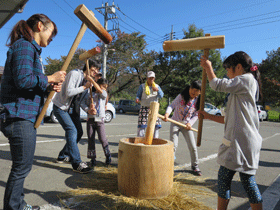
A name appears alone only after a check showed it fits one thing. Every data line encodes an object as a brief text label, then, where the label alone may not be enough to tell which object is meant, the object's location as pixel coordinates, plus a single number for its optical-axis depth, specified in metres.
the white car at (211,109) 22.01
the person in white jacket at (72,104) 3.54
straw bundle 2.48
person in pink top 3.87
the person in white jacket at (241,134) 1.93
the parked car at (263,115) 23.76
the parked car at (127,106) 25.33
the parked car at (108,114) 11.03
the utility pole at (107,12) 22.62
